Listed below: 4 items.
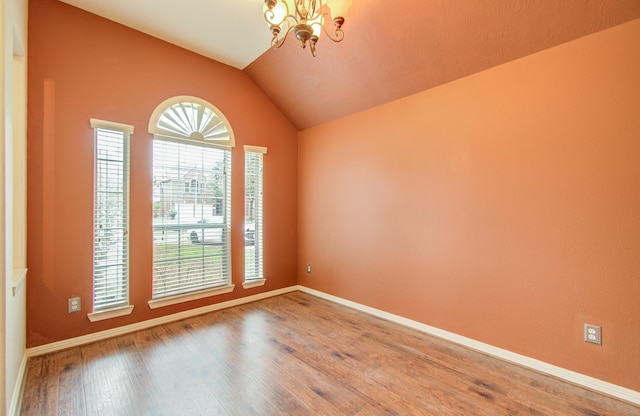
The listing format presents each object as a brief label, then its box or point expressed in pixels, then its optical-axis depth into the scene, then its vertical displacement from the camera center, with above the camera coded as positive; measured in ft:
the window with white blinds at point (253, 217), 12.67 -0.29
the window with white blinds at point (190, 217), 10.32 -0.24
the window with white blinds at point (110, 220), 8.96 -0.28
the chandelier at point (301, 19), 6.34 +4.50
